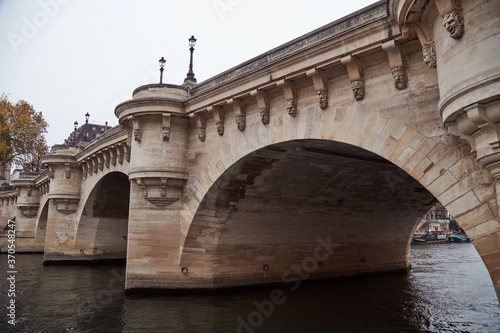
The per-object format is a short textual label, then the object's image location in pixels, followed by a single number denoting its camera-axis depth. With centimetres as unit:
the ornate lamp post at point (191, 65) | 1512
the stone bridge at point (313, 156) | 631
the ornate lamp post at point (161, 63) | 1537
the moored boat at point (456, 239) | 5925
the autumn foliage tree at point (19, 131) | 3875
